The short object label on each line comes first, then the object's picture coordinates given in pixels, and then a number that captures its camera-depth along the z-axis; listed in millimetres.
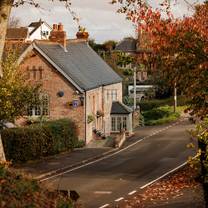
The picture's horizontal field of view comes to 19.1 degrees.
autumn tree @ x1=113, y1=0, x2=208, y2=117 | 21781
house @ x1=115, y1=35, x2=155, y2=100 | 85138
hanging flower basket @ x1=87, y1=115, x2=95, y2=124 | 47062
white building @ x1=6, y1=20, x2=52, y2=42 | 88688
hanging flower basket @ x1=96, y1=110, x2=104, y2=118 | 51612
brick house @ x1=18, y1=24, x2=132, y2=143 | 46438
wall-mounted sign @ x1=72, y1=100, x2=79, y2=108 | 46562
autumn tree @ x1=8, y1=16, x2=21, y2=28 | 101338
